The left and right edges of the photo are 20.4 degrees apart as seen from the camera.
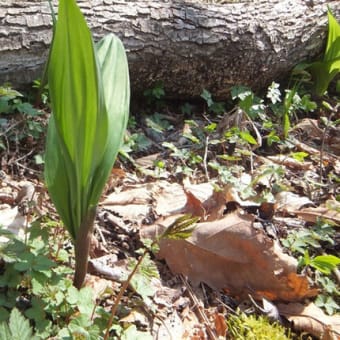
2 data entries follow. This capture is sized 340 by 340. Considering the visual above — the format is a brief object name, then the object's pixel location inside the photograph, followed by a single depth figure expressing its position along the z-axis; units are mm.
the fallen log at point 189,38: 1075
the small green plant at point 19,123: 1031
